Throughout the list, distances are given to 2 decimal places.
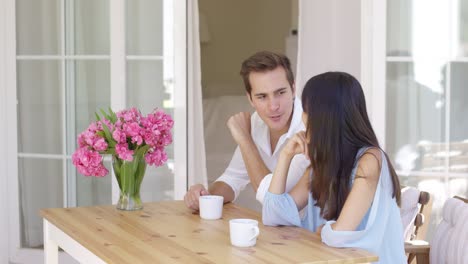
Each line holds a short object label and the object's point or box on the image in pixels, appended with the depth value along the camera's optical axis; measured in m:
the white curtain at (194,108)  4.34
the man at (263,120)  3.04
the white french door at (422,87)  3.93
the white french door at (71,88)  4.34
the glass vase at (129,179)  2.84
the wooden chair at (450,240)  2.58
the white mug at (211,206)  2.66
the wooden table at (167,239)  2.10
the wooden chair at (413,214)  3.04
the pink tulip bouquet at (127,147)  2.77
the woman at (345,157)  2.33
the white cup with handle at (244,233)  2.17
